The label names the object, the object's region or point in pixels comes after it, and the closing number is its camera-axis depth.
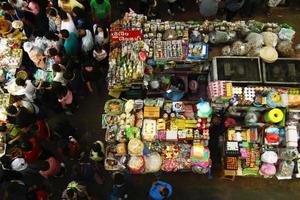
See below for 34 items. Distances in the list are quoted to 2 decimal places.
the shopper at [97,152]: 8.08
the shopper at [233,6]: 9.99
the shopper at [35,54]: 8.91
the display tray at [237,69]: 8.82
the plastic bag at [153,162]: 8.39
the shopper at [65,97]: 8.53
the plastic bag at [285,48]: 9.01
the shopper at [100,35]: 9.07
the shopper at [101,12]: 9.45
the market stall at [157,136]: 8.43
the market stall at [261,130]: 8.62
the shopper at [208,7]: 9.98
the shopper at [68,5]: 9.23
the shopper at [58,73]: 8.48
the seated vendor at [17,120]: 8.22
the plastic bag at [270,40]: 9.05
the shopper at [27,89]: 8.61
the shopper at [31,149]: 7.97
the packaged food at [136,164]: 8.22
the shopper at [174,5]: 10.95
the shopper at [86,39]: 8.92
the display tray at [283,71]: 8.81
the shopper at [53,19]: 9.16
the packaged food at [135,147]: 8.27
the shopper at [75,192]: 7.61
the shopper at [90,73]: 8.80
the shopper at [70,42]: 8.59
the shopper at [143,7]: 10.40
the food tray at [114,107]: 8.84
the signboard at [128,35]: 9.27
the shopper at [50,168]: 8.16
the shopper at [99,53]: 8.98
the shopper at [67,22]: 8.77
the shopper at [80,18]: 9.12
